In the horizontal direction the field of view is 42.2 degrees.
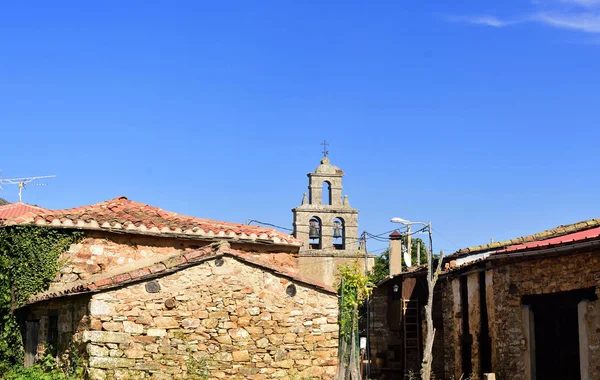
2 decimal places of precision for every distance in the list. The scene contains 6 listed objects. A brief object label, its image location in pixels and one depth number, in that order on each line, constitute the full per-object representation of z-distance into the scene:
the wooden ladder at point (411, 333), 23.38
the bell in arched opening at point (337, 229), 35.69
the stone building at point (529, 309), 15.15
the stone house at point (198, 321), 12.70
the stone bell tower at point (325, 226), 35.97
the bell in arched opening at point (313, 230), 35.84
